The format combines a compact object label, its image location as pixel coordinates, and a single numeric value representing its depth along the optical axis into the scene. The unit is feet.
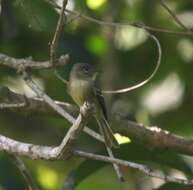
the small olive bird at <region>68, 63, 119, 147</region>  20.18
